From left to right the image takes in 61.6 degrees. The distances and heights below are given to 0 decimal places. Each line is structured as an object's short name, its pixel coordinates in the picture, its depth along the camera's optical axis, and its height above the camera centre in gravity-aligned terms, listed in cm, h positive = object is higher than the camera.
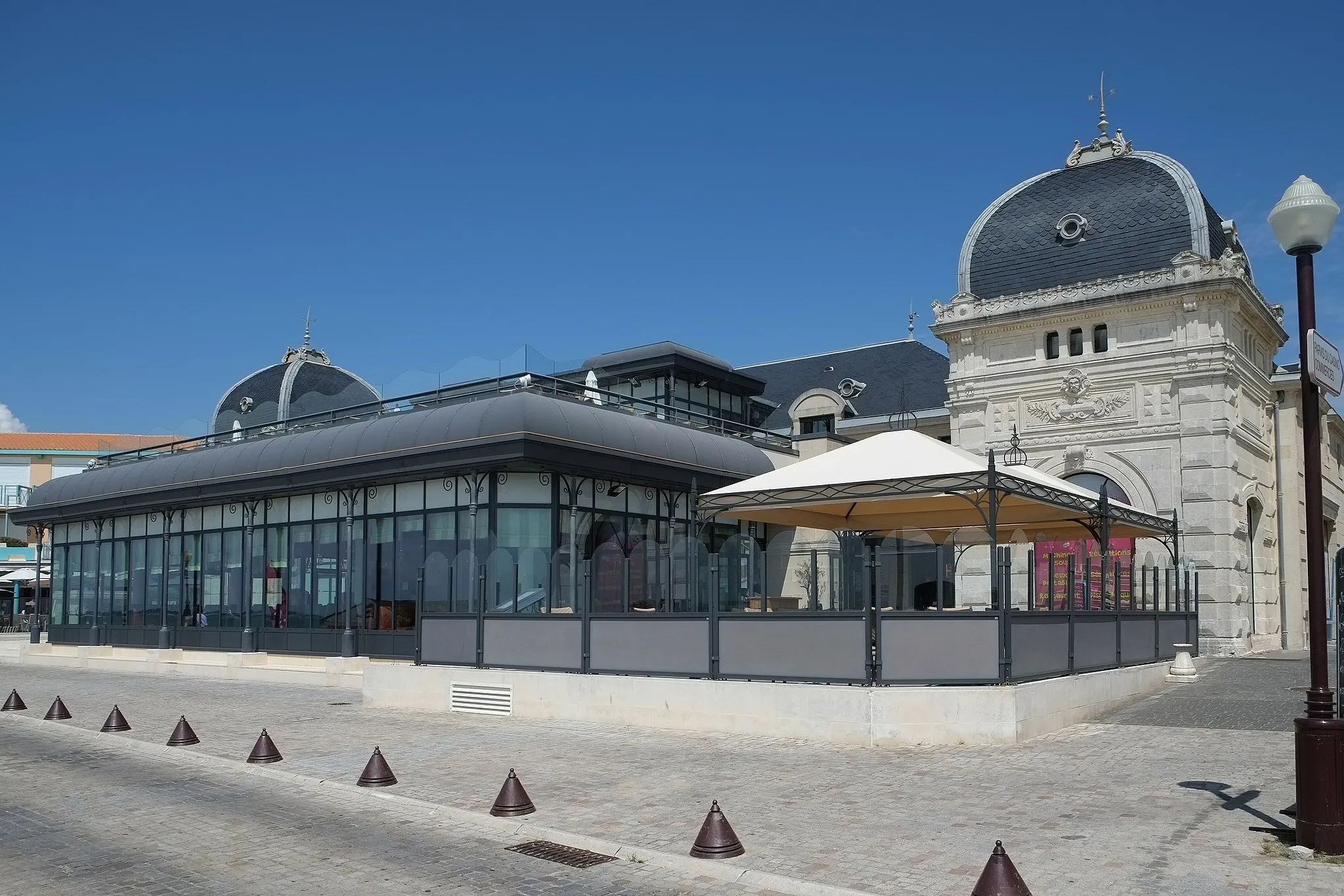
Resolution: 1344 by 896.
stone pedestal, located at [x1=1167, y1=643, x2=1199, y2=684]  2159 -261
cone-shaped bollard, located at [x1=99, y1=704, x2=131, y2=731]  1639 -279
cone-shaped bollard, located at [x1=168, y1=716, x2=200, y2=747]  1478 -269
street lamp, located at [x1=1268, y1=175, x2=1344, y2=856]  805 -51
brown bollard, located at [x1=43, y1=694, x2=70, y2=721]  1817 -290
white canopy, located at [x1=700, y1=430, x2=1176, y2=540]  1573 +58
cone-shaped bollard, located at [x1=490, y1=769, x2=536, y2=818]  983 -235
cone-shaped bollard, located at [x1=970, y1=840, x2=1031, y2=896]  664 -204
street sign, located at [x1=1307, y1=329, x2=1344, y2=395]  888 +137
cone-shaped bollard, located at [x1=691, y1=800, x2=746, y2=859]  820 -225
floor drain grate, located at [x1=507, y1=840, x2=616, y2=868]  843 -246
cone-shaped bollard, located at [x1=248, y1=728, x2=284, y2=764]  1309 -256
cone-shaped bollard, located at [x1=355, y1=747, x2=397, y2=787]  1137 -245
